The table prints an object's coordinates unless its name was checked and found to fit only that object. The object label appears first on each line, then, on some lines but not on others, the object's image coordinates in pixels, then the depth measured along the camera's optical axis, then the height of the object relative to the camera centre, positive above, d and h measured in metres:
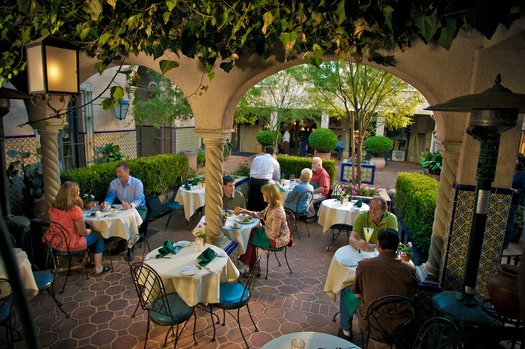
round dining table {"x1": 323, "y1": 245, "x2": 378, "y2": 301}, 4.22 -1.73
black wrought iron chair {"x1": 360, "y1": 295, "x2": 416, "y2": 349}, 3.32 -1.78
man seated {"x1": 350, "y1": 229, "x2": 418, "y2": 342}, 3.42 -1.41
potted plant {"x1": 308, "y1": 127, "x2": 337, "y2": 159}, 17.48 -0.63
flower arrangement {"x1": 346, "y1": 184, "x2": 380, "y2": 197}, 8.73 -1.51
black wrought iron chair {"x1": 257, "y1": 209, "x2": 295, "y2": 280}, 5.62 -2.34
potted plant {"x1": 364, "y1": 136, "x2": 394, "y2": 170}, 18.25 -0.76
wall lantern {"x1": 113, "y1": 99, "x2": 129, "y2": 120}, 11.47 +0.33
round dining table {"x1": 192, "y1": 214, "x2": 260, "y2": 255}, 5.55 -1.68
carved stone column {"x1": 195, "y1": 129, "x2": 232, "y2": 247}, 5.05 -0.86
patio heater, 2.70 -0.09
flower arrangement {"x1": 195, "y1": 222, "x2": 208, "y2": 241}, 4.77 -1.52
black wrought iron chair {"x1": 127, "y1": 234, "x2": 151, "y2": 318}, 6.76 -2.49
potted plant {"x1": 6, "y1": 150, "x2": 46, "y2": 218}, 6.53 -1.47
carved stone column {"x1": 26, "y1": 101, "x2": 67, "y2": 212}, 6.03 -0.60
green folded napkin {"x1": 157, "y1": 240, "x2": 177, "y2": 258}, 4.53 -1.66
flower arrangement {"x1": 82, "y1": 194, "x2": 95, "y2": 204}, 6.55 -1.51
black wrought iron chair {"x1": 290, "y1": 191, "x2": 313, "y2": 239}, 8.08 -1.74
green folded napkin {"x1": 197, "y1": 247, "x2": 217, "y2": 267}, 4.29 -1.66
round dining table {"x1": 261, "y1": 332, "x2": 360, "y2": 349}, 2.94 -1.82
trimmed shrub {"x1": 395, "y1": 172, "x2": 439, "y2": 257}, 5.55 -1.33
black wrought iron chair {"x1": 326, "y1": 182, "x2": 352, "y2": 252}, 7.21 -1.96
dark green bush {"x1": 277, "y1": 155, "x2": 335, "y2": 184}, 11.23 -1.20
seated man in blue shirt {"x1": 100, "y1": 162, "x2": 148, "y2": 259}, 6.58 -1.38
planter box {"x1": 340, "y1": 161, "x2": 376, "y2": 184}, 13.20 -1.58
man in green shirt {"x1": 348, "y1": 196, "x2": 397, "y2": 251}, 4.73 -1.27
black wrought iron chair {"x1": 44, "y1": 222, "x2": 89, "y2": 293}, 5.08 -1.84
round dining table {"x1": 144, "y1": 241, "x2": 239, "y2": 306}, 4.00 -1.77
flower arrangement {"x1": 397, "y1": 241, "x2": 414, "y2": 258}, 4.10 -1.39
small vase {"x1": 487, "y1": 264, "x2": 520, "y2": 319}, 2.71 -1.21
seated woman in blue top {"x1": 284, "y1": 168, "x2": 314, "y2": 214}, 7.97 -1.50
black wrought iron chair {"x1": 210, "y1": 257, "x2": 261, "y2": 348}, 4.17 -2.07
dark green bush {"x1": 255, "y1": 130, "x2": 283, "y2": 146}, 19.93 -0.66
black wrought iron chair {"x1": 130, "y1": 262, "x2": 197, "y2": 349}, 3.80 -2.08
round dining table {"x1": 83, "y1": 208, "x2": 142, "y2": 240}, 5.83 -1.76
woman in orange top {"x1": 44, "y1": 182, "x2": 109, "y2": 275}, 5.20 -1.47
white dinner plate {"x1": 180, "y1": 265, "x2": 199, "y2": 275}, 4.05 -1.73
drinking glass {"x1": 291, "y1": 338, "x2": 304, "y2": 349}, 2.66 -1.65
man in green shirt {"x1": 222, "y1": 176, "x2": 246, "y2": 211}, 6.45 -1.33
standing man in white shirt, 8.68 -1.19
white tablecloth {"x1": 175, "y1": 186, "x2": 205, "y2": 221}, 8.16 -1.81
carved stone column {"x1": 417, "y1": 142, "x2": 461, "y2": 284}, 4.05 -0.94
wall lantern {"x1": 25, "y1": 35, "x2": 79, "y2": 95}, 3.26 +0.49
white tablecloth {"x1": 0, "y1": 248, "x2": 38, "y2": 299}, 4.04 -1.84
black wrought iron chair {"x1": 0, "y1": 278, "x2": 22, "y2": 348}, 3.61 -2.07
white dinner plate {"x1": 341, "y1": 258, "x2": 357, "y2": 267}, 4.32 -1.64
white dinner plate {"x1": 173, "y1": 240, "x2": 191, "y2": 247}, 4.85 -1.69
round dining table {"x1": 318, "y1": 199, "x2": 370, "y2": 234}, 7.08 -1.71
